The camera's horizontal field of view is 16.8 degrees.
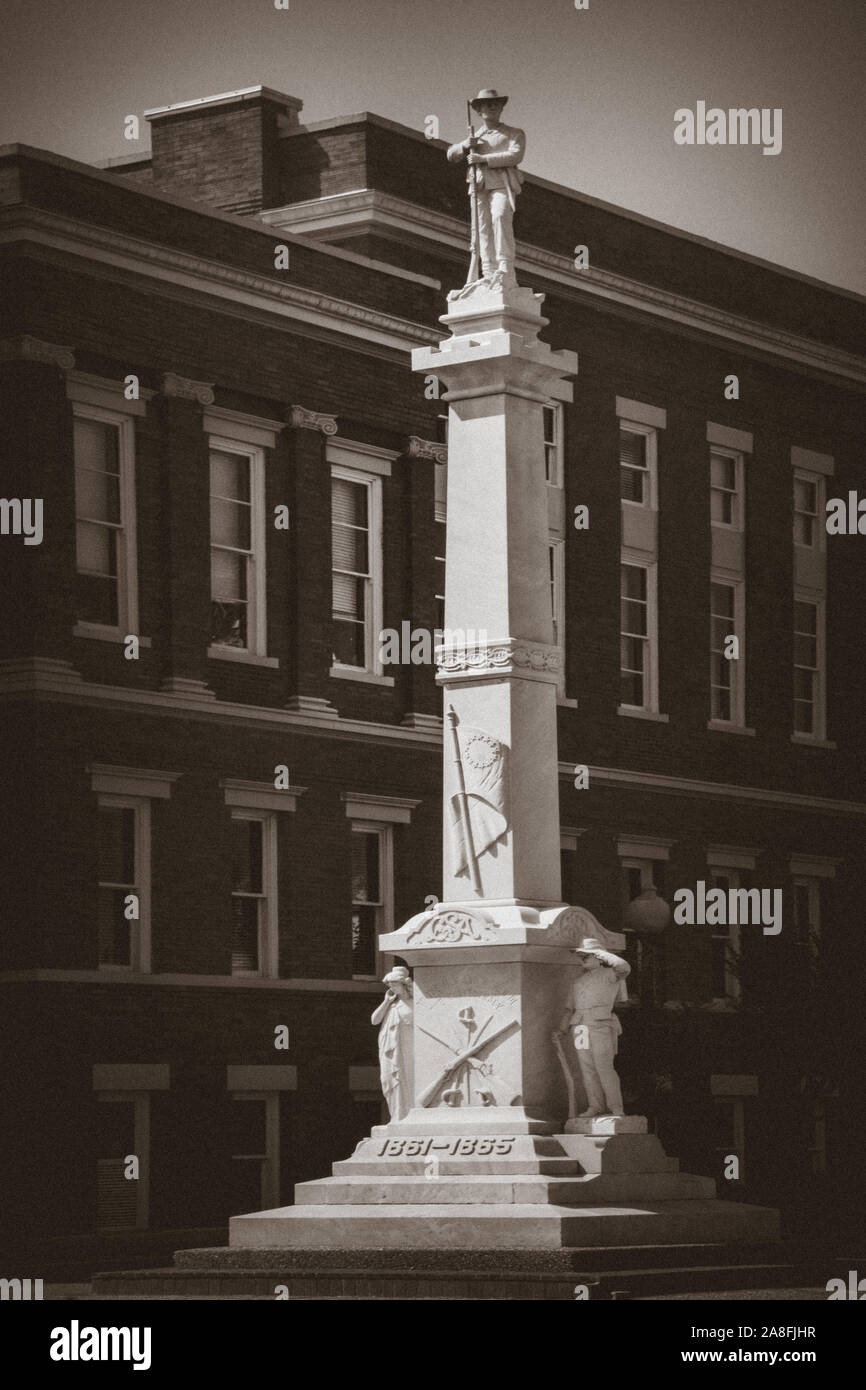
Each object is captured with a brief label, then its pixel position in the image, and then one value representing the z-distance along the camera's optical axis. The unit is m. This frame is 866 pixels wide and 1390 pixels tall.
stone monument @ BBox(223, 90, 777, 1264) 22.66
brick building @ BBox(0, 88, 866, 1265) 35.78
